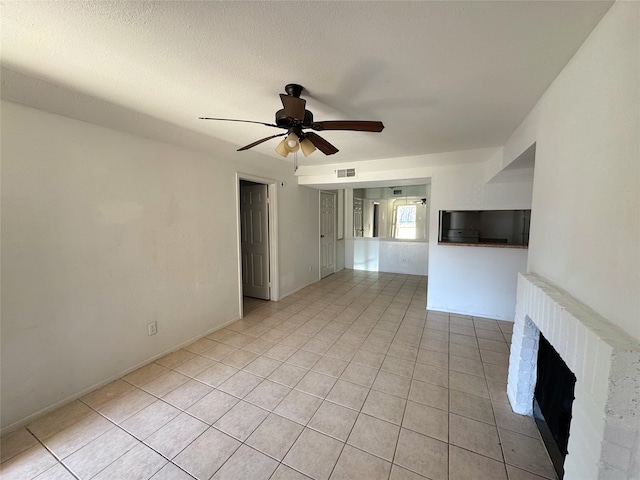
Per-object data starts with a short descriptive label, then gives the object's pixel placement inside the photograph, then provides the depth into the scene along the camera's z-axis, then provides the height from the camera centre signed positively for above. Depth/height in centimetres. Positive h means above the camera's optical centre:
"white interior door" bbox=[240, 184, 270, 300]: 412 -34
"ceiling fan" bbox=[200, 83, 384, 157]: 149 +62
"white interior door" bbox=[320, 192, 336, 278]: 555 -33
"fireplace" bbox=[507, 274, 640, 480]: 79 -59
